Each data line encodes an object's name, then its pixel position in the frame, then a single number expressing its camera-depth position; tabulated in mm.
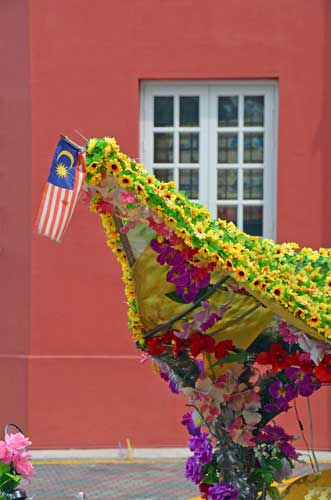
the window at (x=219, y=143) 20031
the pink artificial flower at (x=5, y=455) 9695
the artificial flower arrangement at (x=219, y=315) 8352
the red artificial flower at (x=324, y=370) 8930
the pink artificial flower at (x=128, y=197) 8308
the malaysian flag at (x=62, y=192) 8133
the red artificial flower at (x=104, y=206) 8617
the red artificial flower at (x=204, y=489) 10248
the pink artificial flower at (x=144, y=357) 10255
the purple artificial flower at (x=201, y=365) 9961
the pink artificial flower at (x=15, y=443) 9750
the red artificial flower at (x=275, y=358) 9312
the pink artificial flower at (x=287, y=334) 9070
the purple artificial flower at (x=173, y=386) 10039
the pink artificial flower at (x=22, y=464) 9773
